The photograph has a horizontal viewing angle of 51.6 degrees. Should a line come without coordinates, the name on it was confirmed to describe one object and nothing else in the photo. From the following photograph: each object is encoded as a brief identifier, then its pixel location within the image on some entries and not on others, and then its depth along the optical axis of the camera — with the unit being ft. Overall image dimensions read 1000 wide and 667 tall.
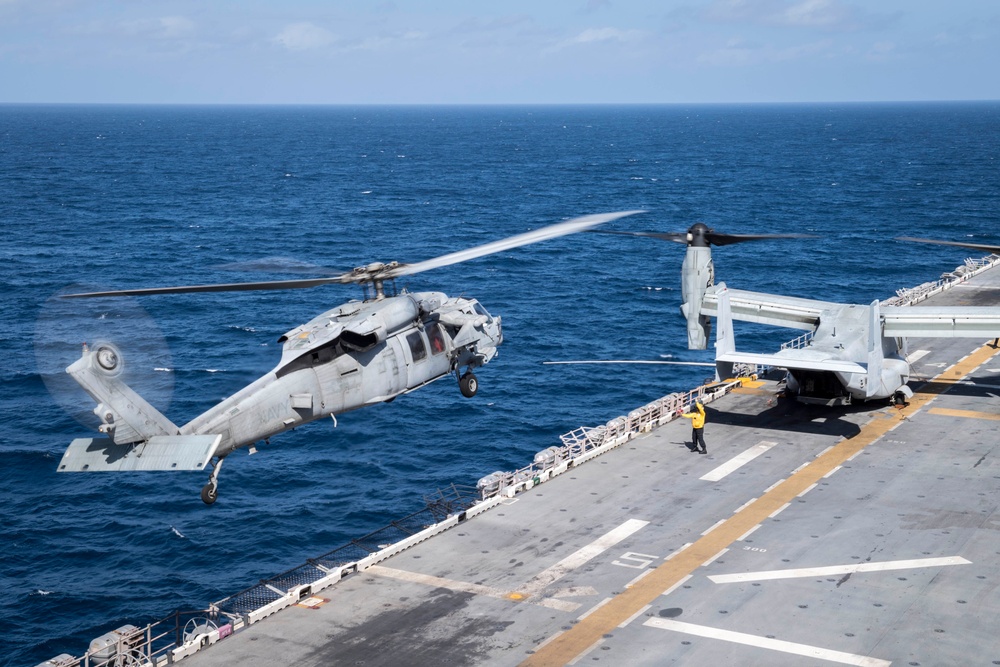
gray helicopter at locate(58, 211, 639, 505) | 80.48
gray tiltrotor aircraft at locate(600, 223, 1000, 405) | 135.23
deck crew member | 130.93
